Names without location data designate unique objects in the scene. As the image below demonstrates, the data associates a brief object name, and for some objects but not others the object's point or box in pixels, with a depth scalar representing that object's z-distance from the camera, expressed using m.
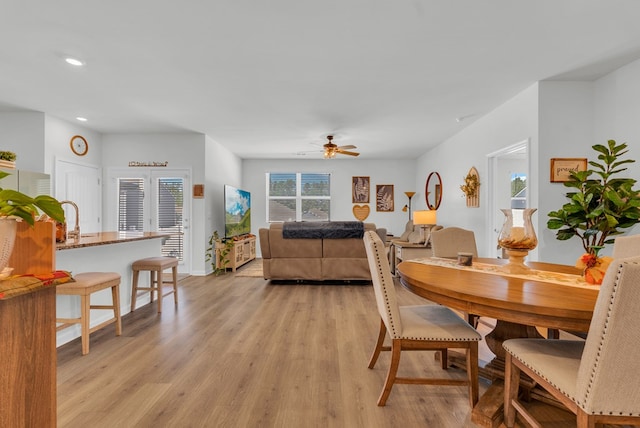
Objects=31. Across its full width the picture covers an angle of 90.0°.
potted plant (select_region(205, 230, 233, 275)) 5.82
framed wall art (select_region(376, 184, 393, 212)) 8.28
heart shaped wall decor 6.72
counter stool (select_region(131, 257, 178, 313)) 3.50
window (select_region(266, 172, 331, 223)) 8.35
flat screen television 6.09
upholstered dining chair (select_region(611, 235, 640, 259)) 1.98
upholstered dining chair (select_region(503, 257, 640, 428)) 1.01
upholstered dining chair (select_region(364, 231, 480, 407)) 1.75
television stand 5.85
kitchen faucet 2.91
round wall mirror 6.64
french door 5.80
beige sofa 4.96
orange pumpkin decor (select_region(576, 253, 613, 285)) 1.65
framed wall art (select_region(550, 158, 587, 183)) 3.46
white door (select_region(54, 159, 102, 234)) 4.92
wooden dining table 1.30
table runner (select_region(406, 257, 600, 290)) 1.74
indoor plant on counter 1.04
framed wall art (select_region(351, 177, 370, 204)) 8.30
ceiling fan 5.39
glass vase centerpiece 2.01
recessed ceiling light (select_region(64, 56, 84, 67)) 2.95
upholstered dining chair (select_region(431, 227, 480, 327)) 2.96
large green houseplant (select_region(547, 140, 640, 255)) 2.77
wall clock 5.14
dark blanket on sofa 4.93
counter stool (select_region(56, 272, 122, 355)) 2.46
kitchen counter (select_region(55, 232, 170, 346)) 2.71
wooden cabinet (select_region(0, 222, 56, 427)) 1.05
